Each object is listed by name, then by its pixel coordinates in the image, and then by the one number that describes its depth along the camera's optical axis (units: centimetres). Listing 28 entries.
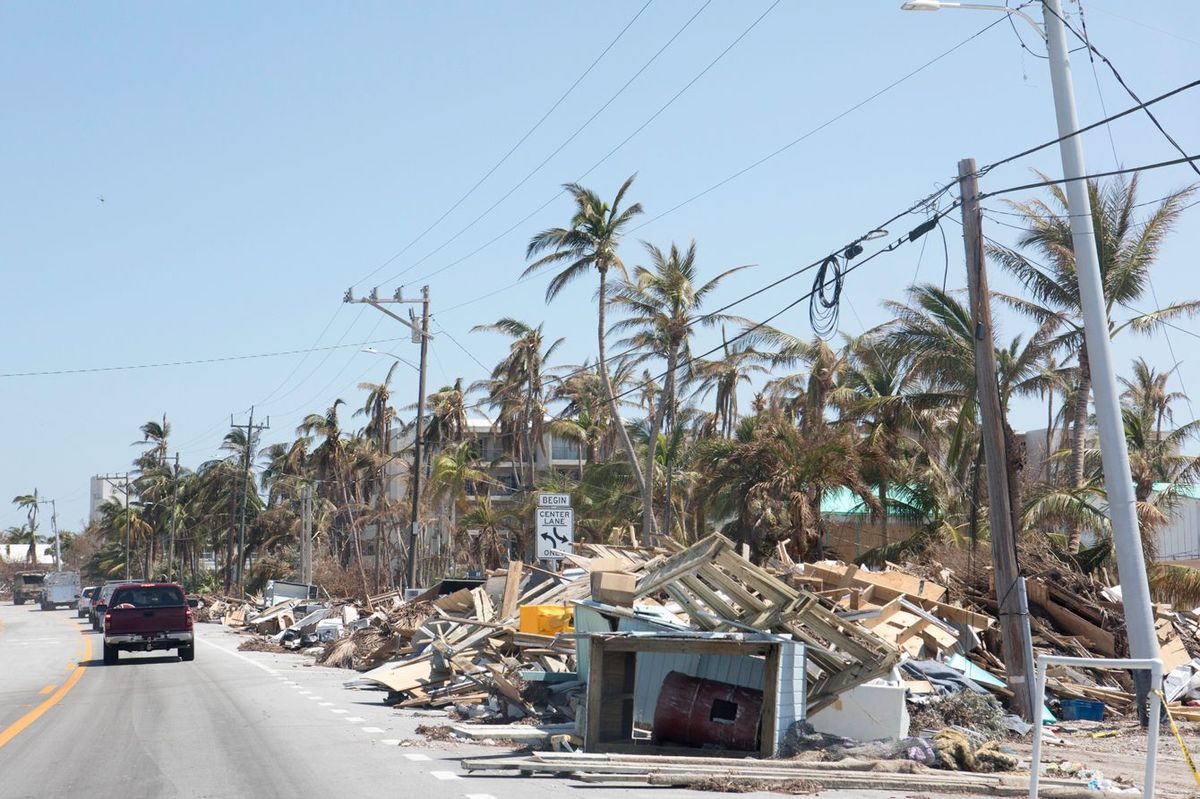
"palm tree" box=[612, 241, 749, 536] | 4041
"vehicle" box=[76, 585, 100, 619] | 6413
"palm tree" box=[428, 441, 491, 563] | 4978
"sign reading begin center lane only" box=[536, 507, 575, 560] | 2097
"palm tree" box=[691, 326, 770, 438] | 5647
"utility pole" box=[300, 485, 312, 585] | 5953
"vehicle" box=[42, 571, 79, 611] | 8534
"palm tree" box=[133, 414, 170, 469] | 10312
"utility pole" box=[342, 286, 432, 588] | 4022
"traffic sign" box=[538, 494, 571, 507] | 2127
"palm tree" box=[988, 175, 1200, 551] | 2512
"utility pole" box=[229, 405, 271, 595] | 7057
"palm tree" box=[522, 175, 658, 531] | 4200
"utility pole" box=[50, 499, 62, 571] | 12888
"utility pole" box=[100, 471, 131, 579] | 9396
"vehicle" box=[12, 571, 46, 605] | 10150
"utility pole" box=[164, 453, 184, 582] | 8688
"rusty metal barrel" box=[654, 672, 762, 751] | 1239
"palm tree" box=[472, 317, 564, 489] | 5800
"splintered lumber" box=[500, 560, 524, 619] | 2132
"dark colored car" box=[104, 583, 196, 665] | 2855
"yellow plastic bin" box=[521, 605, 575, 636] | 1766
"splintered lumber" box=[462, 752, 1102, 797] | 1050
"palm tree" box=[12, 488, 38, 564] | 15694
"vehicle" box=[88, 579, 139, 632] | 4428
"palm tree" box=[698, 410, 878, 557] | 3100
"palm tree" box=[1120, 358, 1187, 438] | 6117
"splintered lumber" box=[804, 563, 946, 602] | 1978
